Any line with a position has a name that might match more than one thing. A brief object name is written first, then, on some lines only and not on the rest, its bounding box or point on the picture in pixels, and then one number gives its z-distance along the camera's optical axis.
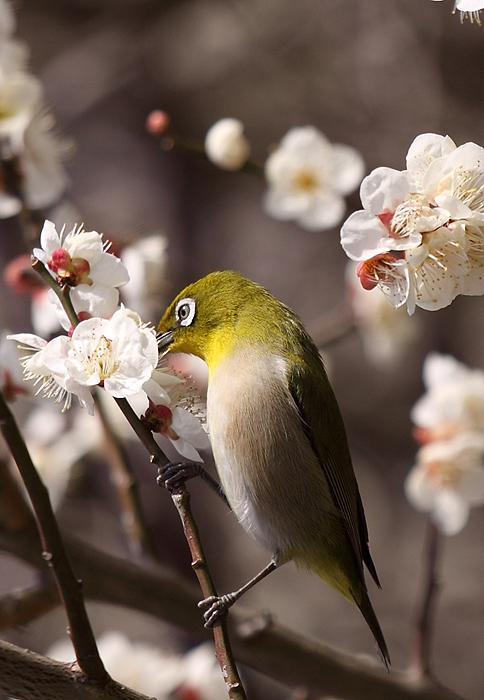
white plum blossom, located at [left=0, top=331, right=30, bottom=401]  4.45
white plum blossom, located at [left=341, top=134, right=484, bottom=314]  3.03
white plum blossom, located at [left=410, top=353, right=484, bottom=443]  5.55
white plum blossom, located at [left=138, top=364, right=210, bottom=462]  3.41
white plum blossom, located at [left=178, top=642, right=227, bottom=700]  5.77
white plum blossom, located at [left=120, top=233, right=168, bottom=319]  5.53
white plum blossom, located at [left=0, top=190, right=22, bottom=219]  5.39
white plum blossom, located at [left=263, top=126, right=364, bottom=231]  6.32
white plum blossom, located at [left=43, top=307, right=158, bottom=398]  3.05
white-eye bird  4.45
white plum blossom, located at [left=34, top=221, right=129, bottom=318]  3.20
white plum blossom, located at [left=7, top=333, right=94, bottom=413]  3.08
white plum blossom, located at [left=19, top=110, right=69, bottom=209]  5.52
